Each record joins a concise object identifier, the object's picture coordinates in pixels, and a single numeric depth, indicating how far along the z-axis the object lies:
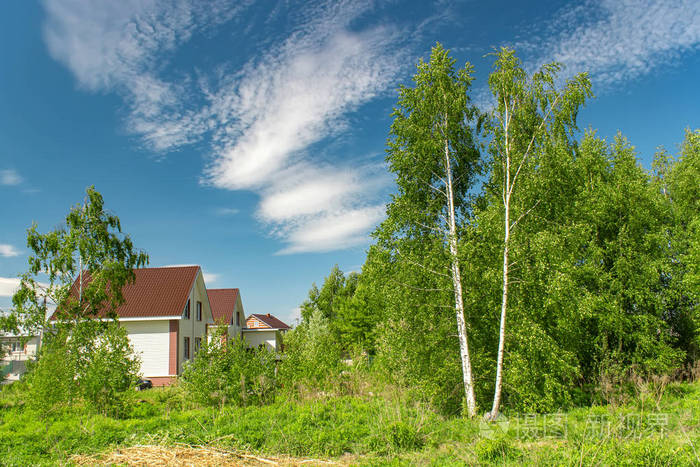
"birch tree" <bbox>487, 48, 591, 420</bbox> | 11.16
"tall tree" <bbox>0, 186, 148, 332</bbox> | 14.64
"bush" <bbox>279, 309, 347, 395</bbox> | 12.19
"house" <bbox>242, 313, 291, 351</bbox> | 40.62
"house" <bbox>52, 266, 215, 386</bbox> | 22.78
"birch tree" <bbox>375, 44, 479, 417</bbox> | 11.44
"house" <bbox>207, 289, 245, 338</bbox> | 33.25
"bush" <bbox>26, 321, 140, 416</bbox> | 11.02
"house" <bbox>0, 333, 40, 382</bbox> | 18.98
